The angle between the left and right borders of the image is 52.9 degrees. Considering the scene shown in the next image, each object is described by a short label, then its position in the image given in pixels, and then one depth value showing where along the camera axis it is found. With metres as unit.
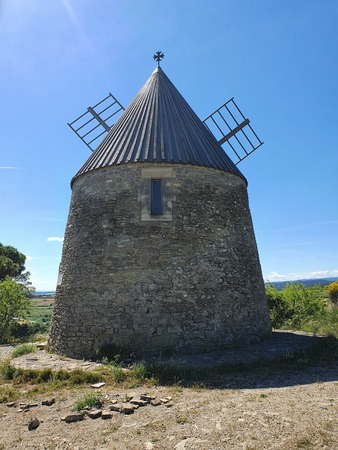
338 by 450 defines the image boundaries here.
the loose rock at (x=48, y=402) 5.61
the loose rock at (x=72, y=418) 4.84
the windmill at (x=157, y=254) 8.33
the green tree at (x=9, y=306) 14.88
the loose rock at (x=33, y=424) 4.73
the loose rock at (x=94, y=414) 4.92
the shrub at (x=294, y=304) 13.98
